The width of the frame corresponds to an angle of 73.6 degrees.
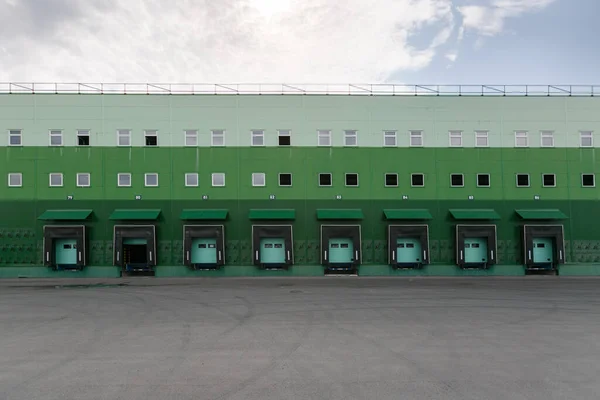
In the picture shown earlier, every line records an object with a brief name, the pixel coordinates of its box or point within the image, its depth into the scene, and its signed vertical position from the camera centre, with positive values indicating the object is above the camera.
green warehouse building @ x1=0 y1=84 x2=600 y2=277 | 27.72 +2.81
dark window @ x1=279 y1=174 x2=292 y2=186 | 28.42 +3.13
